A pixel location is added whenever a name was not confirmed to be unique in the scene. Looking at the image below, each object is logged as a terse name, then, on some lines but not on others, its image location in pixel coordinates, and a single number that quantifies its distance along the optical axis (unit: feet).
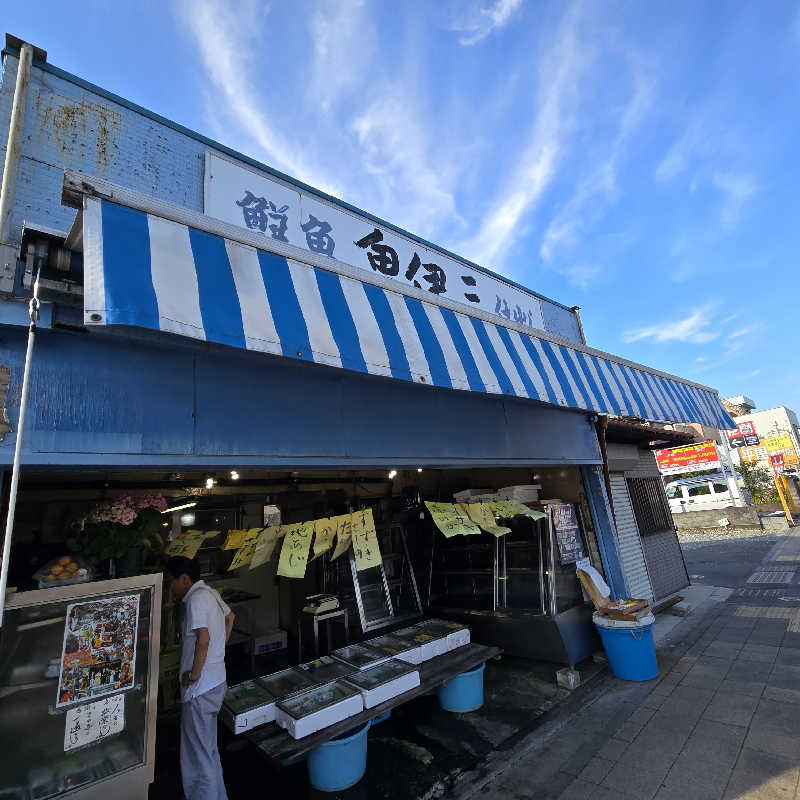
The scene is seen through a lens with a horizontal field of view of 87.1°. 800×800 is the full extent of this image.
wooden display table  12.11
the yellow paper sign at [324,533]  21.25
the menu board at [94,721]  10.23
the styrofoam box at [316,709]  12.79
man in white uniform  12.11
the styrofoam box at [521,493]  24.67
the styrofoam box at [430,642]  17.99
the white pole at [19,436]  6.57
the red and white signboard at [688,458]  81.87
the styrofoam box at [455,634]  19.11
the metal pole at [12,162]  9.11
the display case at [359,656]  17.21
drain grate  38.50
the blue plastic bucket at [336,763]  13.67
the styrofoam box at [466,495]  26.41
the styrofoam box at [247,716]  13.12
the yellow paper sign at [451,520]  21.02
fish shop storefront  9.07
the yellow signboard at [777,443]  94.00
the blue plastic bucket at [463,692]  18.34
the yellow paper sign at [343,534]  21.85
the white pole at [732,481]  86.38
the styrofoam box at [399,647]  17.53
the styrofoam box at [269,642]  27.07
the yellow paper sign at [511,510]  22.00
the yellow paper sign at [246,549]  21.35
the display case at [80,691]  9.69
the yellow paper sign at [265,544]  21.01
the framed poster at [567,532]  23.22
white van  88.79
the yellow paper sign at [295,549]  19.22
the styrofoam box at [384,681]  14.46
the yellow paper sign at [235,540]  22.66
